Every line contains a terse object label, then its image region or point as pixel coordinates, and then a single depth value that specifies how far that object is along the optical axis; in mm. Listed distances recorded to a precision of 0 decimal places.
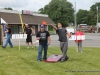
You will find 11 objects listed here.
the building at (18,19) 47203
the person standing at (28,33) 17441
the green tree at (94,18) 118981
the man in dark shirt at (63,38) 11539
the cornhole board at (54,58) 11407
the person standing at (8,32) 17828
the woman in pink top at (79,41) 15398
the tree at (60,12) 80056
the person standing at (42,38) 11633
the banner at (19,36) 17016
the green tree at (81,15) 140300
